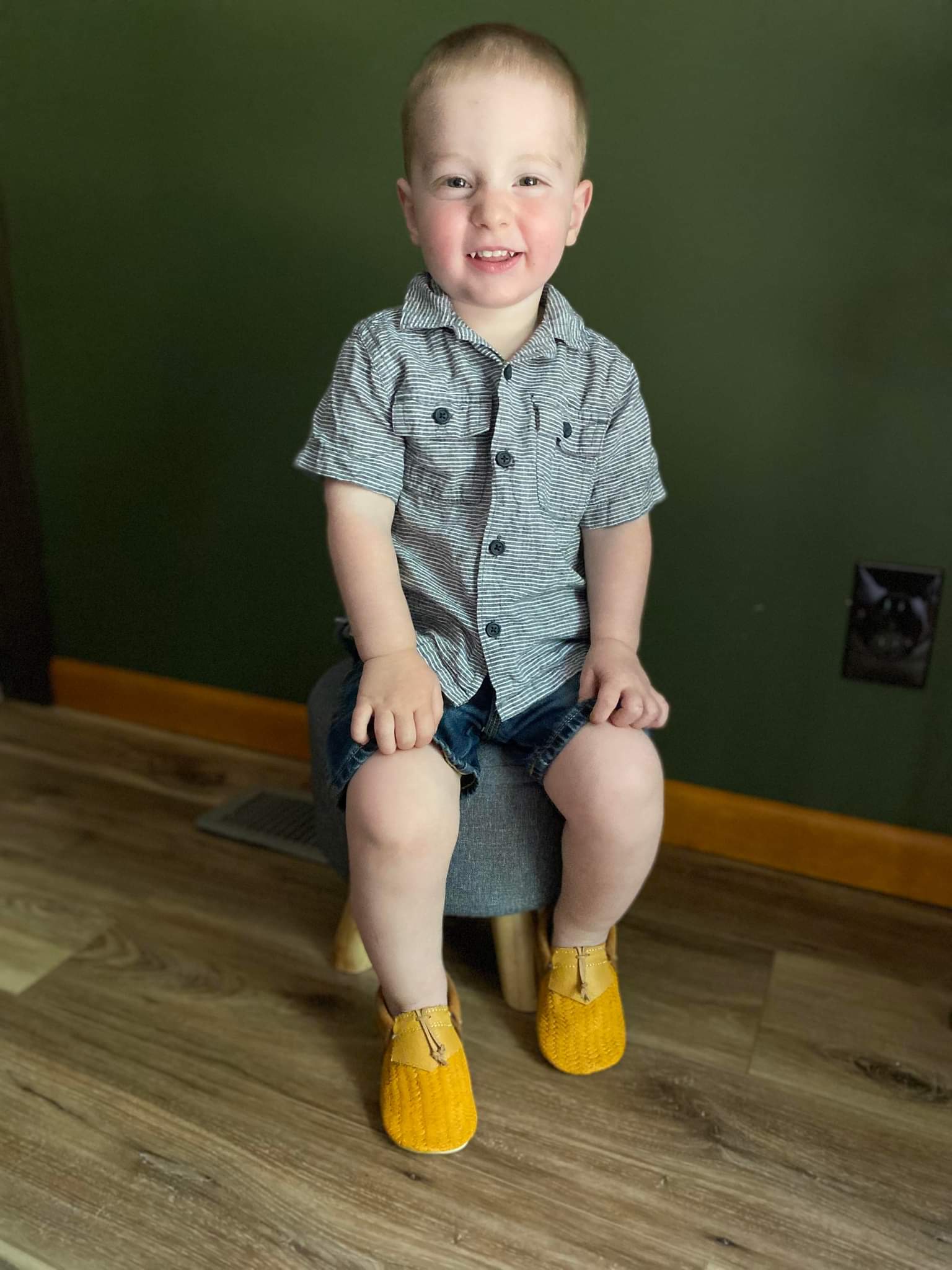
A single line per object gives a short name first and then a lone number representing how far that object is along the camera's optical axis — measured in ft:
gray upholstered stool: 3.19
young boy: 2.88
